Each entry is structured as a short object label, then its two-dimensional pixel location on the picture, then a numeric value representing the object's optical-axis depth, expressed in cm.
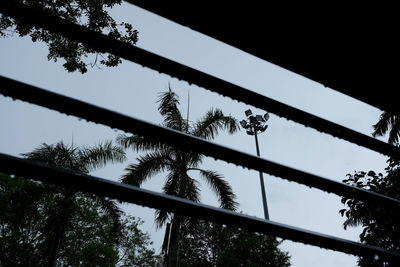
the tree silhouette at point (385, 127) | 1579
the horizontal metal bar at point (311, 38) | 74
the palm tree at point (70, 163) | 1308
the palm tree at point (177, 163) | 1232
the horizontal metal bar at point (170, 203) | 58
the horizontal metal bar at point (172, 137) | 65
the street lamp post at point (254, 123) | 1948
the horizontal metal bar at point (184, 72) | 66
